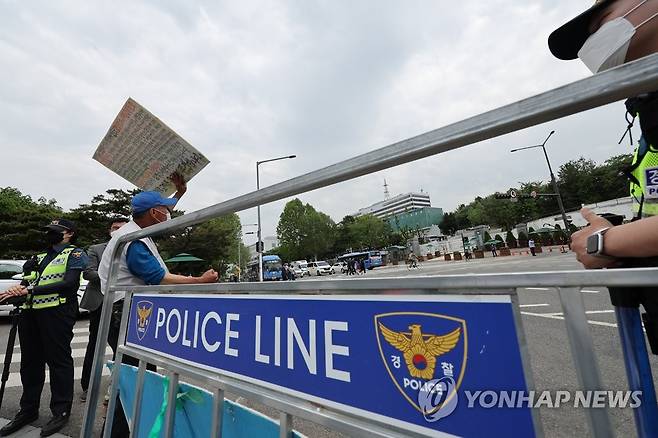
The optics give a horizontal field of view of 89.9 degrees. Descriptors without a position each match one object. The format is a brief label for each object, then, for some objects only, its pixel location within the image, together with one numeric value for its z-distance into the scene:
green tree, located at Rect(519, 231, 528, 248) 34.12
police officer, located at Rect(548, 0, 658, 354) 0.78
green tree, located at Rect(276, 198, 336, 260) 59.16
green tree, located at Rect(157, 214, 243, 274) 25.96
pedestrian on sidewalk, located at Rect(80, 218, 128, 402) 3.34
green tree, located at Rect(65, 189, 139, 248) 25.27
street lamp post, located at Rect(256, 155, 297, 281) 18.80
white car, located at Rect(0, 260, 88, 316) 7.06
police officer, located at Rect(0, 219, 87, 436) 2.85
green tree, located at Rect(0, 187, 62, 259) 24.09
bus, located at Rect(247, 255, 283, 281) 30.41
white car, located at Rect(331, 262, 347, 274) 37.74
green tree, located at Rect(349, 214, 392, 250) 65.34
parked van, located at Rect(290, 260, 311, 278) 35.20
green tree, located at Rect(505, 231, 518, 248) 35.25
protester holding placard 1.90
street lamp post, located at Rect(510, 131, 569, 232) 17.00
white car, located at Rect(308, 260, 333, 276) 36.09
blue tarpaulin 1.15
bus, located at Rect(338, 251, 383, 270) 37.37
